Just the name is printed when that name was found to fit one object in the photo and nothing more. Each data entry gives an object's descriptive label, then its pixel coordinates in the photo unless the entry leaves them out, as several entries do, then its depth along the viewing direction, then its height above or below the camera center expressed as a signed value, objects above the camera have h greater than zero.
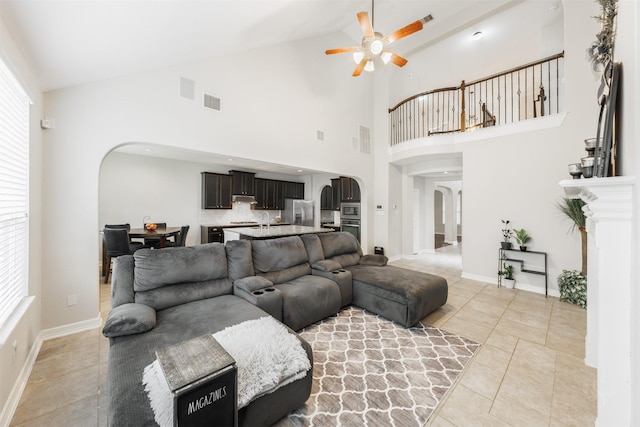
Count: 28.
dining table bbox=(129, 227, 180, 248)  4.16 -0.41
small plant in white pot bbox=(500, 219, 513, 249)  4.31 -0.43
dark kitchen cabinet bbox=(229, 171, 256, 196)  6.94 +0.84
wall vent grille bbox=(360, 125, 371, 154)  6.29 +1.89
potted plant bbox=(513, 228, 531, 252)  4.16 -0.48
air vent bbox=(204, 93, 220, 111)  3.61 +1.67
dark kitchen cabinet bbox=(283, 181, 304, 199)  8.20 +0.73
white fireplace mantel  1.19 -0.44
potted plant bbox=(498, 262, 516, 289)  4.29 -1.19
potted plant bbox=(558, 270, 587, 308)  3.46 -1.14
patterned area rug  1.66 -1.40
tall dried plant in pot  3.48 -0.09
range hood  7.08 +0.37
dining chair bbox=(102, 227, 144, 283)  3.85 -0.50
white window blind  1.70 +0.15
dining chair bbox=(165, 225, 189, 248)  4.84 -0.56
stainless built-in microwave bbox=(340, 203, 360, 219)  6.72 +0.01
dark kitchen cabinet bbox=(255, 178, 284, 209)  7.55 +0.56
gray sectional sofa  1.45 -0.90
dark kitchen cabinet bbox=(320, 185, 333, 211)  7.95 +0.41
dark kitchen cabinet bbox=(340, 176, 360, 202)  6.80 +0.61
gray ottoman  2.80 -1.03
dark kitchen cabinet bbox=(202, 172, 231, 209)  6.47 +0.56
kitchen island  4.25 -0.42
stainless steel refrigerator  8.27 -0.01
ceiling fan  3.20 +2.42
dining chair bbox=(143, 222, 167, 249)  4.60 -0.63
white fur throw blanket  1.15 -0.90
